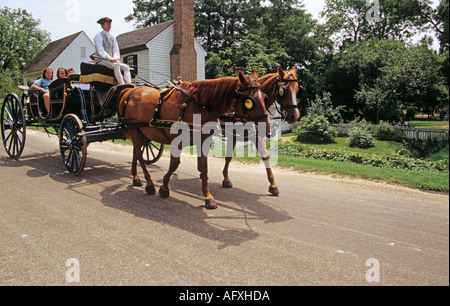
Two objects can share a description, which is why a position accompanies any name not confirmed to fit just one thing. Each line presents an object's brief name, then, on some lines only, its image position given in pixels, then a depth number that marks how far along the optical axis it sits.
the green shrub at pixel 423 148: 14.23
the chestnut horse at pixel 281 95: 5.91
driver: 7.89
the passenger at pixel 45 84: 9.21
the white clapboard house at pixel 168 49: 24.59
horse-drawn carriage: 5.56
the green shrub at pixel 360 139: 18.38
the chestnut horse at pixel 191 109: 5.34
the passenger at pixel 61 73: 9.10
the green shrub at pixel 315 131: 19.16
